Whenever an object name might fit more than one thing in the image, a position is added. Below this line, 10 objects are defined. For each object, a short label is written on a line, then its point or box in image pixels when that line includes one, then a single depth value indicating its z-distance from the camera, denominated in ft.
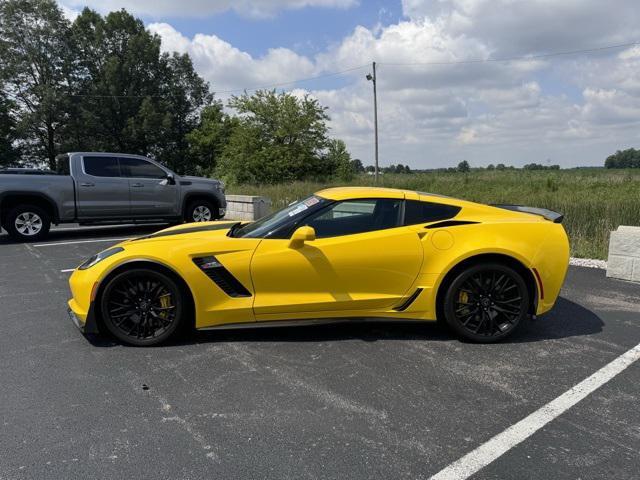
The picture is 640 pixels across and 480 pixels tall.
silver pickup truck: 30.42
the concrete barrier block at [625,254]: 19.81
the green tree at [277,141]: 106.50
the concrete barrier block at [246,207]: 40.22
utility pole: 98.37
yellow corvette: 12.68
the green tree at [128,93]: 145.89
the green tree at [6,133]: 130.93
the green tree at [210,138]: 156.87
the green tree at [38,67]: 130.31
